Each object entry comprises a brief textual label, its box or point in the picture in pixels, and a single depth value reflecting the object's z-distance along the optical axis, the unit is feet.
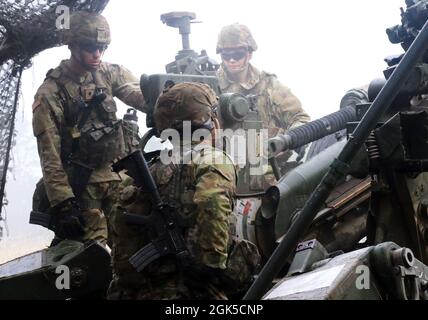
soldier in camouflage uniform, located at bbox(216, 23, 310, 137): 49.26
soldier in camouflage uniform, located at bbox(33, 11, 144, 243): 40.32
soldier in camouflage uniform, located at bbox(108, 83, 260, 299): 24.85
